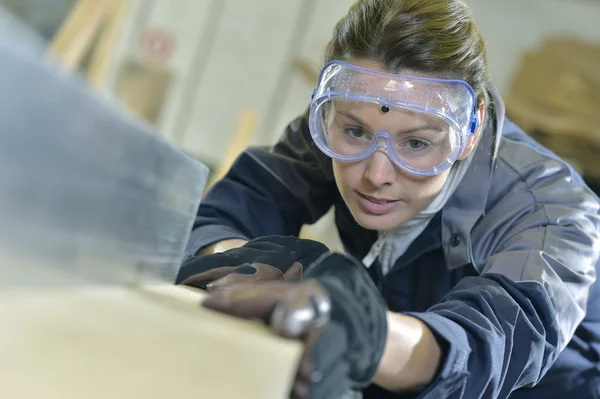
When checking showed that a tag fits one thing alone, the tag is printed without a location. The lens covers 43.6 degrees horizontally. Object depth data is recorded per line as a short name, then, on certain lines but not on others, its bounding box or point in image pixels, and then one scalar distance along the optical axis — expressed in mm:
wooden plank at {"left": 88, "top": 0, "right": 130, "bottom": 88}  3076
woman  782
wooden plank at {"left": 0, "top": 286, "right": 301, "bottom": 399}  545
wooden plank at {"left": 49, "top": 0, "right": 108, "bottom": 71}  2959
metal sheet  591
